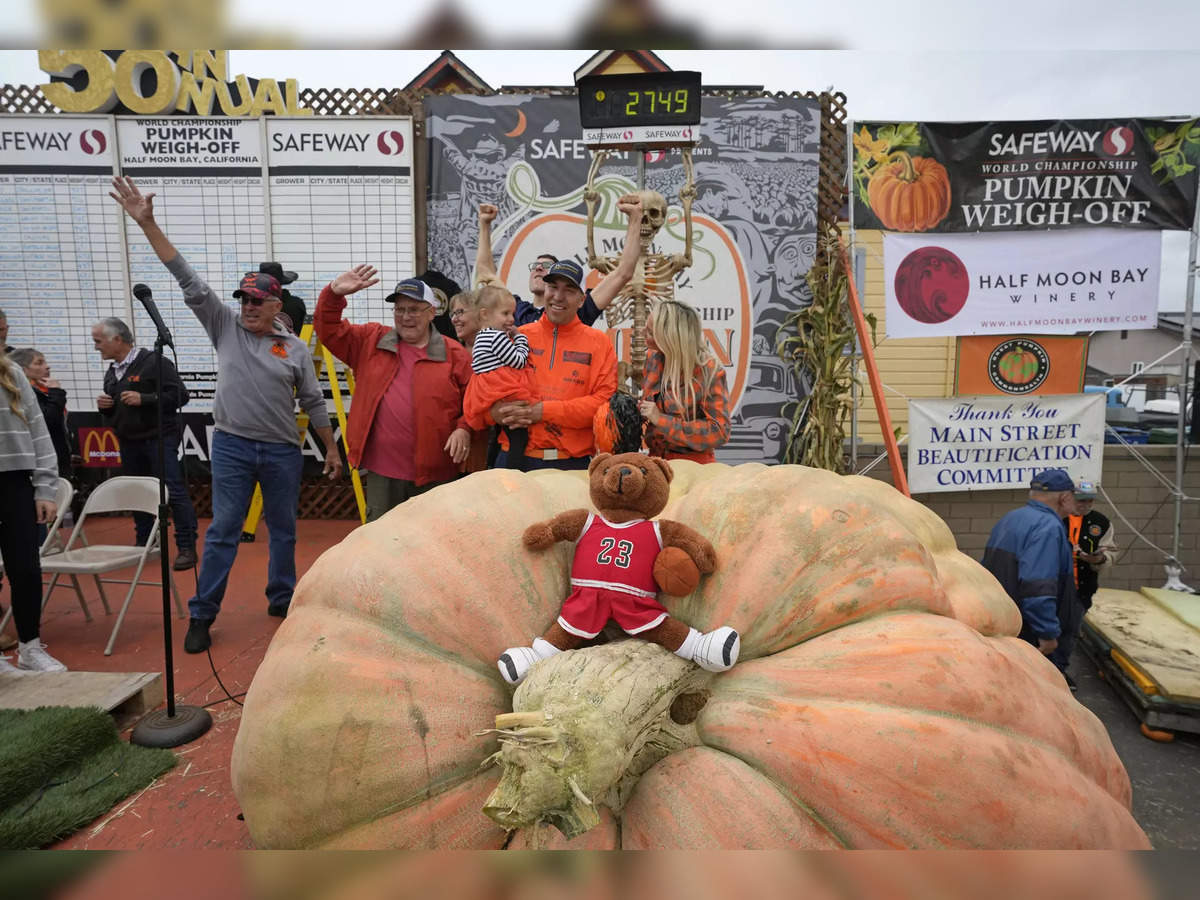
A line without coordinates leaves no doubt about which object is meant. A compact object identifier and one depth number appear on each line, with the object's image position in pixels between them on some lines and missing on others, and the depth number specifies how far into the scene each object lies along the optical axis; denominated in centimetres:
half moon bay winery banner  529
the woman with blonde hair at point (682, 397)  266
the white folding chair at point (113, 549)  371
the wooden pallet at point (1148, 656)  326
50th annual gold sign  597
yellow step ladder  571
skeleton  351
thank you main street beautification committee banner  538
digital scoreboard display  336
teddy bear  136
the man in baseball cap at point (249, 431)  362
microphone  278
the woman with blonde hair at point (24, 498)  310
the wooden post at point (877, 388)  446
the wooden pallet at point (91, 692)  282
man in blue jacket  333
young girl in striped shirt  299
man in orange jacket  306
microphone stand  272
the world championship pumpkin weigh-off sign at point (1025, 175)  521
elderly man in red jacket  355
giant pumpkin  114
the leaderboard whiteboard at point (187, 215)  609
